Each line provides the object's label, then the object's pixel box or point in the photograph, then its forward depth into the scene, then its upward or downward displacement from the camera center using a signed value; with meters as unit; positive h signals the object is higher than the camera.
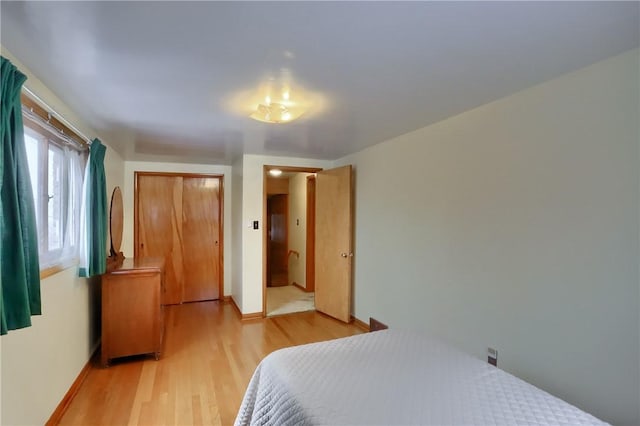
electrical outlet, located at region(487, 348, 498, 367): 2.28 -0.98
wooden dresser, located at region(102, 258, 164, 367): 2.93 -0.87
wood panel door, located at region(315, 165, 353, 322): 4.03 -0.37
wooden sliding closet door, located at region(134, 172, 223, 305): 4.80 -0.23
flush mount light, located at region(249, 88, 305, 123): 2.19 +0.69
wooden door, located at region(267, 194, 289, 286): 6.80 -0.59
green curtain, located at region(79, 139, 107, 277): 2.53 -0.05
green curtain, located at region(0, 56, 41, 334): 1.36 +0.04
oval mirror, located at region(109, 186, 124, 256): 3.53 -0.07
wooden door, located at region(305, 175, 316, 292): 5.76 -0.42
